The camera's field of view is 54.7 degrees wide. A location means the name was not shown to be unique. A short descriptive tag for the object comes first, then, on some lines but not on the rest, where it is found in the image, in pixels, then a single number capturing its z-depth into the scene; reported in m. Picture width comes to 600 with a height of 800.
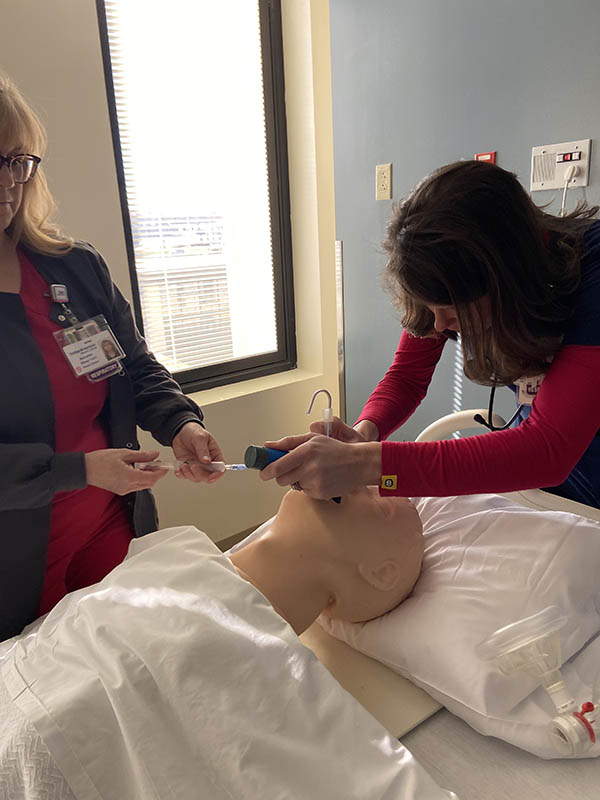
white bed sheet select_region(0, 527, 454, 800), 0.80
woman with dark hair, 1.02
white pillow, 1.07
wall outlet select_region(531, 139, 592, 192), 1.92
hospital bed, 0.94
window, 2.32
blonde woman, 1.12
